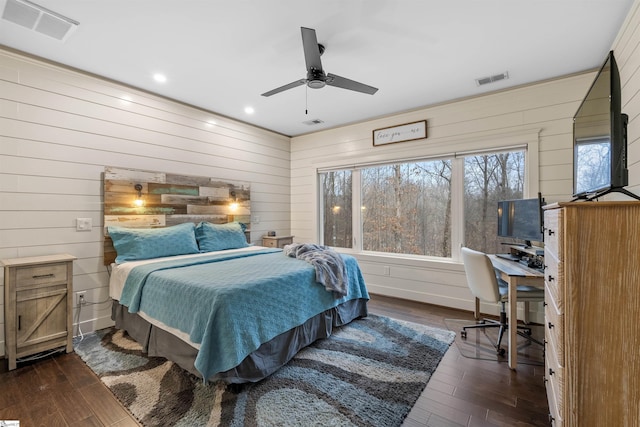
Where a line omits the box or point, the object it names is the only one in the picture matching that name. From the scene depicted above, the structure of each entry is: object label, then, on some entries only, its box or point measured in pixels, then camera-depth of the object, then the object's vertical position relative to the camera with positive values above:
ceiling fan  1.98 +1.12
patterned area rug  1.73 -1.25
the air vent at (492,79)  3.00 +1.46
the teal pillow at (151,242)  2.96 -0.32
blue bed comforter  1.84 -0.67
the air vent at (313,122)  4.50 +1.48
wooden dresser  1.13 -0.43
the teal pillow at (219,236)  3.59 -0.32
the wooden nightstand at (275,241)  4.65 -0.49
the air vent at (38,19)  2.01 +1.49
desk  2.25 -0.61
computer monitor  2.75 -0.09
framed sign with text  3.90 +1.15
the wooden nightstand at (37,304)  2.25 -0.77
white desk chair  2.48 -0.72
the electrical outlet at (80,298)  2.86 -0.87
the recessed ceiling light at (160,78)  3.02 +1.49
